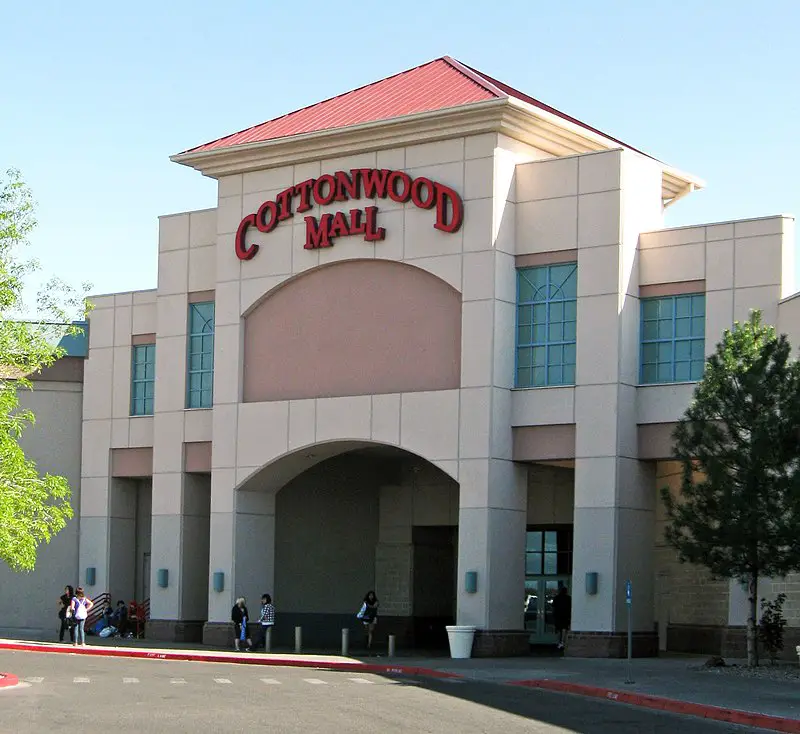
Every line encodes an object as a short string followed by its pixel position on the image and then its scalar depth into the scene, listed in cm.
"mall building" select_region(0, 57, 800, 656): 3722
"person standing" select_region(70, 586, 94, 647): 4059
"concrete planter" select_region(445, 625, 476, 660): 3700
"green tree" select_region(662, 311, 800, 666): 3055
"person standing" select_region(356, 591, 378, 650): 4247
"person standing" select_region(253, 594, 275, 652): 4059
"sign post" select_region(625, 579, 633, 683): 2970
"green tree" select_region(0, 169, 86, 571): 3139
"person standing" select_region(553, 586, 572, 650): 4206
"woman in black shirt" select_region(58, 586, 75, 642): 4181
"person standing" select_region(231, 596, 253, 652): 3984
